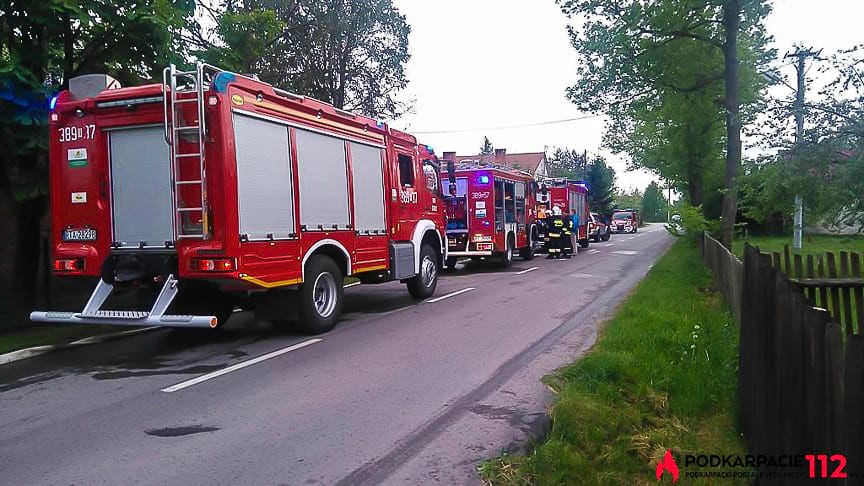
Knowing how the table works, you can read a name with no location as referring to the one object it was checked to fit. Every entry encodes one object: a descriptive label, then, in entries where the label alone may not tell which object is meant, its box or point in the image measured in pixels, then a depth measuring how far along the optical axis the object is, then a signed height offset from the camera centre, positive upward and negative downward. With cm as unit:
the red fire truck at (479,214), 1962 +40
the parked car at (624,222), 6056 +2
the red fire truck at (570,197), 2657 +118
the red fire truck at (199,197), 794 +52
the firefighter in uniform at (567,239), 2547 -54
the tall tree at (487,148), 9189 +1105
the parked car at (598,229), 3663 -34
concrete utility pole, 825 +144
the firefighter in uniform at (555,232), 2523 -26
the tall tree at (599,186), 5519 +310
